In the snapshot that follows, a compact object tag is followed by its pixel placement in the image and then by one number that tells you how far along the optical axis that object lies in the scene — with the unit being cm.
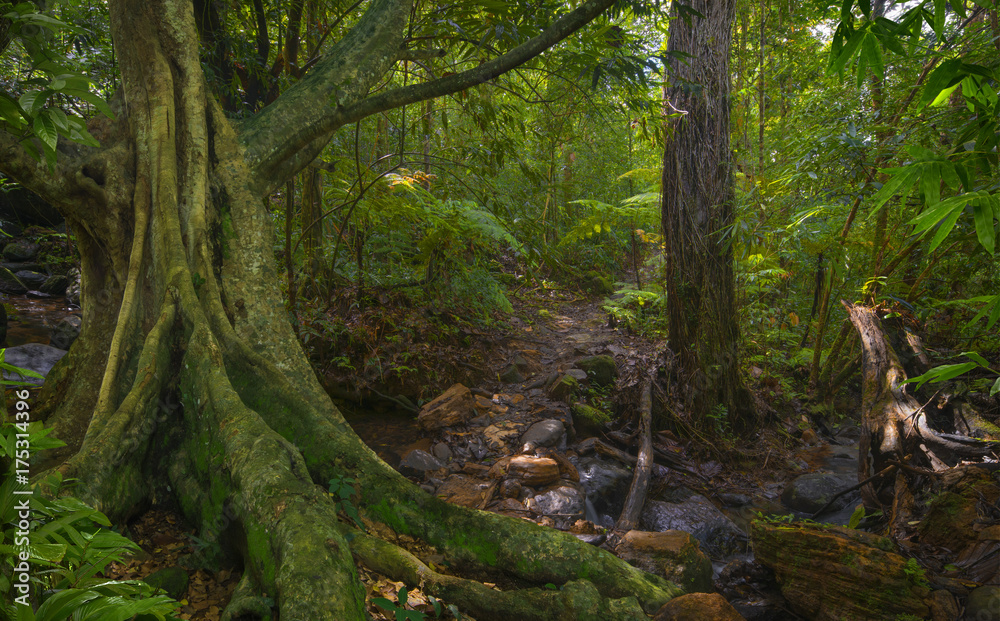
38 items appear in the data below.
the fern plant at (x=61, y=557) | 104
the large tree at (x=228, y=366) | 230
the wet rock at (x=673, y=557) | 355
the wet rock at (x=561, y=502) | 460
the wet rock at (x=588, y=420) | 610
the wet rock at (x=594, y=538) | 407
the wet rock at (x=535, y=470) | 493
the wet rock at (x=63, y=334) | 690
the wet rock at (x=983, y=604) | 294
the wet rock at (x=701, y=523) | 452
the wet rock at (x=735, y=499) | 525
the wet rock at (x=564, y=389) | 665
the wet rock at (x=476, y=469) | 516
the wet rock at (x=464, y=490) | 463
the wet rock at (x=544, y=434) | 562
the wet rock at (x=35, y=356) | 588
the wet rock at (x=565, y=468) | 514
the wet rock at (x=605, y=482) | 501
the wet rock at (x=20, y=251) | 990
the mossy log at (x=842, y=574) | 314
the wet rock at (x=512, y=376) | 732
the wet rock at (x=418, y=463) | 505
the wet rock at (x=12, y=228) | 1052
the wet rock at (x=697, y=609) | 264
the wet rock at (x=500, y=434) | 567
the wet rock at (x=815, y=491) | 506
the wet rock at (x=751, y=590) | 358
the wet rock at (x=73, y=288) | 908
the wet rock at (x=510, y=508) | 450
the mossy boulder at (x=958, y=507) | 356
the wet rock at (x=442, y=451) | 539
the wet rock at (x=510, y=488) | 476
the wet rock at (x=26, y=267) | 966
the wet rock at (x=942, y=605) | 301
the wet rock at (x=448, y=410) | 578
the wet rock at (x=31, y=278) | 939
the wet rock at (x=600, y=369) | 711
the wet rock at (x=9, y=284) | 916
